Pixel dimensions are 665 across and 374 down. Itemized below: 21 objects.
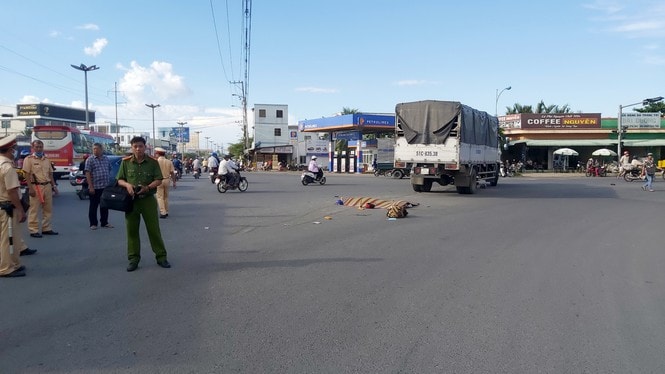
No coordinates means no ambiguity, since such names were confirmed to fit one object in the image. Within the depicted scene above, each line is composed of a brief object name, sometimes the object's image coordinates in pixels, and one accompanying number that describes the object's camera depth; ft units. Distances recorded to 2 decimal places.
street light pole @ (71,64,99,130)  177.53
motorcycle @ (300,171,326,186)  89.71
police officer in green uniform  22.80
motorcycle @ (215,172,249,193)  71.31
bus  93.50
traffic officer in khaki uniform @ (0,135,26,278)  21.04
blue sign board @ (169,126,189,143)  348.59
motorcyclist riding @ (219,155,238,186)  71.26
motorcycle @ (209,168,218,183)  83.44
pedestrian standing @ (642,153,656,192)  74.69
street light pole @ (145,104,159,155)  288.71
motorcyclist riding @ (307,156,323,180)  90.68
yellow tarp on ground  50.26
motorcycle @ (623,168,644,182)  104.99
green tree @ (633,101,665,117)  209.49
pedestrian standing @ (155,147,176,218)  42.37
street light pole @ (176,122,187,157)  344.86
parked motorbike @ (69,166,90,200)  58.29
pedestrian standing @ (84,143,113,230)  34.94
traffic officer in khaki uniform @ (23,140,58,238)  32.07
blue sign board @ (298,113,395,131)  147.74
